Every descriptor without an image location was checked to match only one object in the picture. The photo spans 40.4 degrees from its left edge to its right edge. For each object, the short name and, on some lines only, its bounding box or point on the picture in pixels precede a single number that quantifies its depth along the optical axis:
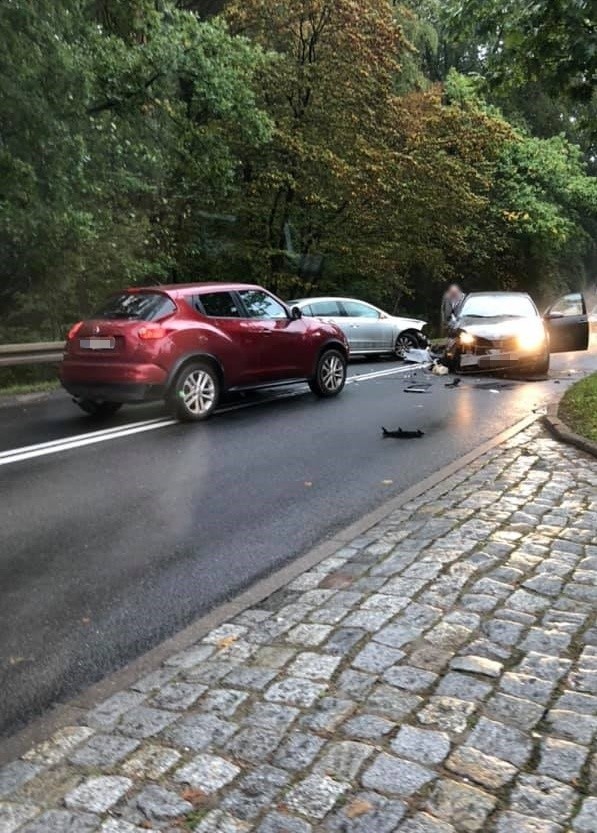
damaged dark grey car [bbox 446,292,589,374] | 14.91
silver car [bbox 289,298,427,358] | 18.48
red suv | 9.80
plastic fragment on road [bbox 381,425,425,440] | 9.25
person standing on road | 16.81
